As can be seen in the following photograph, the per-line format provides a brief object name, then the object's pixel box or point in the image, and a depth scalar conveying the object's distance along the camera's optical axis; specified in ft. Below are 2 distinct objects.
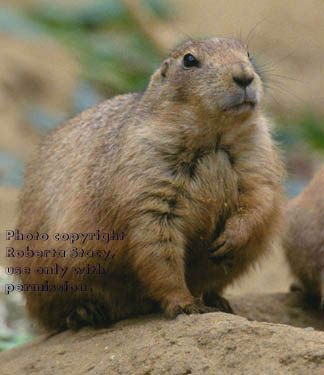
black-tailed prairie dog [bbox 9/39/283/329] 33.78
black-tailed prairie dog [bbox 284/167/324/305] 40.37
